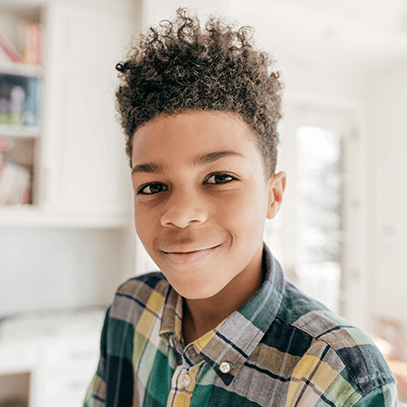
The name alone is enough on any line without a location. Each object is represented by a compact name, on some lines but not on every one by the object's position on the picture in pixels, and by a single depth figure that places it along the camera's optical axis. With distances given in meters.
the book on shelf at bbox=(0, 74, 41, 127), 1.79
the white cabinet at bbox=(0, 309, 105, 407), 1.62
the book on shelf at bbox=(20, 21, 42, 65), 1.82
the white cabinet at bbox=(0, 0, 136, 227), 1.81
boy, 0.44
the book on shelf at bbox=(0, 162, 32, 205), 1.78
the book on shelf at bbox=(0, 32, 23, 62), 1.79
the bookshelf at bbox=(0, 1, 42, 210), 1.79
